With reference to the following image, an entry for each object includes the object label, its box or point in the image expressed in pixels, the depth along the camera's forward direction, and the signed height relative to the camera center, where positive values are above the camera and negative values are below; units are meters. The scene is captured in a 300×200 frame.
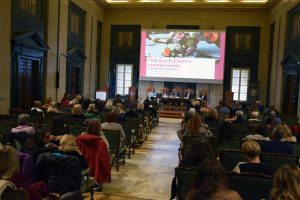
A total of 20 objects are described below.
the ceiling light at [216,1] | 17.81 +4.61
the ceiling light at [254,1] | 17.49 +4.61
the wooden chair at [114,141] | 5.67 -1.03
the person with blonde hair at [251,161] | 3.18 -0.76
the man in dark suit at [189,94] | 17.67 -0.51
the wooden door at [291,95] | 13.03 -0.25
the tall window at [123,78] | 19.48 +0.26
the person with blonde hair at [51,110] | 8.02 -0.75
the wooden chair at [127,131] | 6.71 -0.99
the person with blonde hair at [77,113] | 7.15 -0.71
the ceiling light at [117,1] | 18.67 +4.62
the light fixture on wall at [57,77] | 12.93 +0.10
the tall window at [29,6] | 10.48 +2.40
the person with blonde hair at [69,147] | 3.68 -0.76
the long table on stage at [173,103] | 17.05 -0.99
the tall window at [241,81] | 18.59 +0.34
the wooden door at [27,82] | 10.50 -0.11
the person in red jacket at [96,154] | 4.40 -0.98
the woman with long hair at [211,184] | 2.14 -0.67
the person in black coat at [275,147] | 4.39 -0.79
